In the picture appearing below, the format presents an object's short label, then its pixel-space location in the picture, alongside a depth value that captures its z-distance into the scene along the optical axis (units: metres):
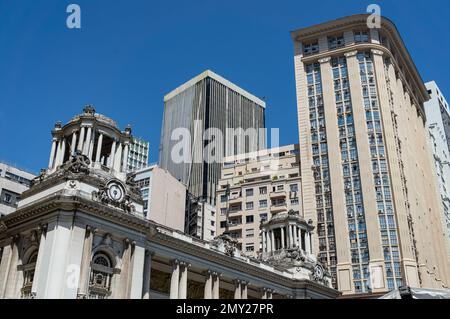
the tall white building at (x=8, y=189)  68.94
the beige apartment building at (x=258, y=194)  90.75
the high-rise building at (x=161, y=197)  104.19
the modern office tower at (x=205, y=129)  168.12
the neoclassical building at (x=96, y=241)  37.00
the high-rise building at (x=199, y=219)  119.81
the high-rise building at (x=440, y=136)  122.67
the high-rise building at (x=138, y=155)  164.15
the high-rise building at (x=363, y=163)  75.19
